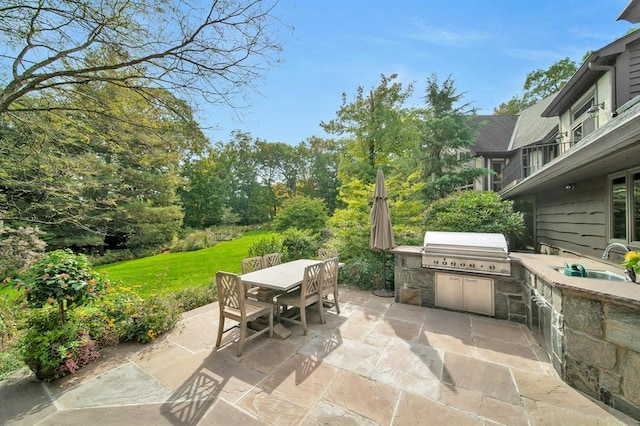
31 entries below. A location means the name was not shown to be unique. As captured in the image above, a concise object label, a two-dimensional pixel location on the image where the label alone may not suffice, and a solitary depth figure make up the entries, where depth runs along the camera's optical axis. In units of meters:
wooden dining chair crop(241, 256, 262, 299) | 4.01
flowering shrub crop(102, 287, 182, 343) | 3.37
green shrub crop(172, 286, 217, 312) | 4.72
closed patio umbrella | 5.05
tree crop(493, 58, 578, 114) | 16.89
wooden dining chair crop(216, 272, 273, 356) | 3.01
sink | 2.87
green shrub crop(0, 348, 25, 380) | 2.84
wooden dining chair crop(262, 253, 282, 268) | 4.71
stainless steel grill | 3.84
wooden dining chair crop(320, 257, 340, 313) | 3.99
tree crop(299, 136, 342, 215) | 28.47
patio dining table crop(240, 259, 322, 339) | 3.36
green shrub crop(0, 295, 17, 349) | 3.21
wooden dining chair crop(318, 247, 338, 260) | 5.03
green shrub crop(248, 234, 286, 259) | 7.46
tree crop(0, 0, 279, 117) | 2.55
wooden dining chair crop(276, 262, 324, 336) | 3.47
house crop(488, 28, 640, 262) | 3.00
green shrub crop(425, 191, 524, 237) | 5.88
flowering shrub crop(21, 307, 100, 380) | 2.52
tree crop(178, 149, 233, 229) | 23.41
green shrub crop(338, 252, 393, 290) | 5.67
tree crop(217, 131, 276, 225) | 27.88
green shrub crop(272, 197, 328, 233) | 10.18
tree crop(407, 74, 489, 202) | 10.35
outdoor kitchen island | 1.97
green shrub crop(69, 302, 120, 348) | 3.15
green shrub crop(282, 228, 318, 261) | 7.81
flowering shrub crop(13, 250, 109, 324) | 2.55
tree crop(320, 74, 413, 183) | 10.31
